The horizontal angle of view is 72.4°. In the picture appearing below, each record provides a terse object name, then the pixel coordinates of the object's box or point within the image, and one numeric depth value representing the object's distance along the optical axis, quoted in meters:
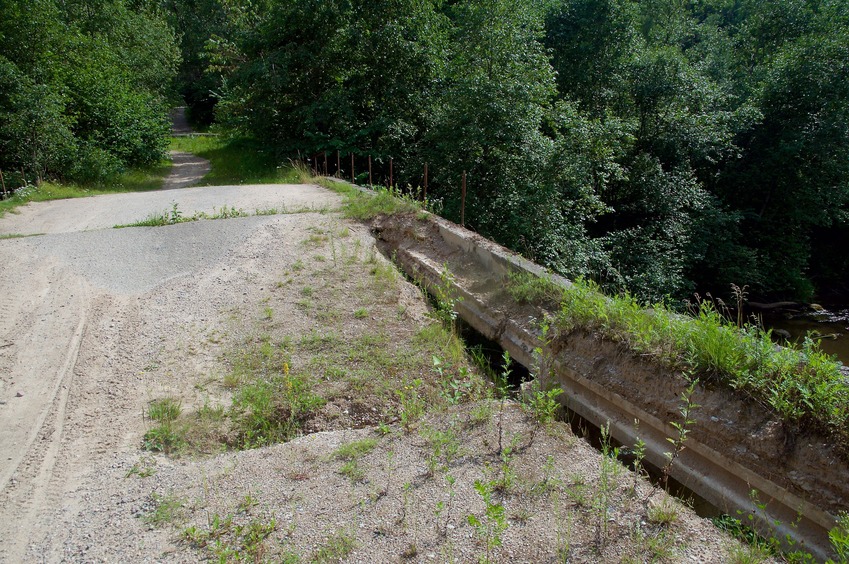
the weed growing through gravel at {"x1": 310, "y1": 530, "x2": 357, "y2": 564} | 3.25
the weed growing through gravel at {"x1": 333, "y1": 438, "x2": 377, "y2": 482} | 3.99
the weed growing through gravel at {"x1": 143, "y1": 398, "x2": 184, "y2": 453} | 4.44
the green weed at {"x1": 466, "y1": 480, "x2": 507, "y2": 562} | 3.20
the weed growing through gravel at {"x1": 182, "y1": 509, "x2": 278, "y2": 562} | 3.24
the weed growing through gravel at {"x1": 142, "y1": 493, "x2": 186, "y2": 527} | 3.55
